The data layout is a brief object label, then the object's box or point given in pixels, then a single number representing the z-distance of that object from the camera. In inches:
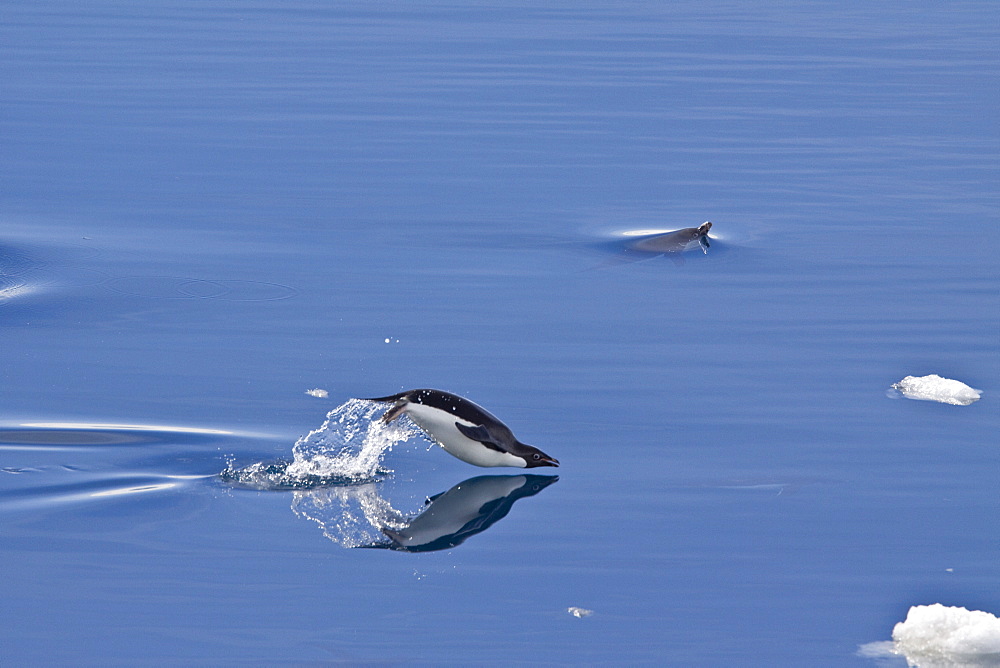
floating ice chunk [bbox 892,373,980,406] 872.3
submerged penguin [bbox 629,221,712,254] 1219.2
